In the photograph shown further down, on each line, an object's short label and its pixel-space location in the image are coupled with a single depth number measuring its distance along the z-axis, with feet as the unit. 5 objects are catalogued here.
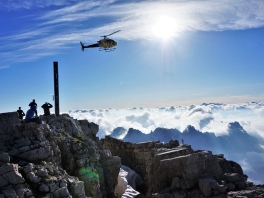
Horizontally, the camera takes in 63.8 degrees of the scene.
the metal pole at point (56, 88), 69.81
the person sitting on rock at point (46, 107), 63.43
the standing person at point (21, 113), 59.72
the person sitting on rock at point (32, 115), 51.73
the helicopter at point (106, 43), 106.24
